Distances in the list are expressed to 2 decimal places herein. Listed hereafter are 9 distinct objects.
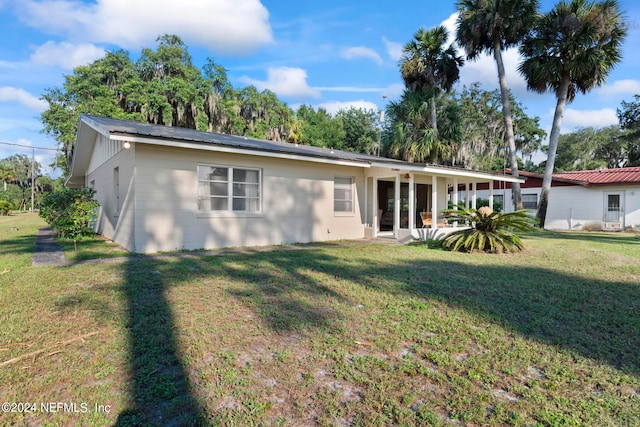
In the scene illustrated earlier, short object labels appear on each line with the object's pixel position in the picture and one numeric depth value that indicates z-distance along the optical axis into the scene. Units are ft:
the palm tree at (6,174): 179.42
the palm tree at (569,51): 54.49
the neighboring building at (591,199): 62.23
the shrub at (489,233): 30.60
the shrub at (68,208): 33.40
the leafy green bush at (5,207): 97.95
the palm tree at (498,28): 58.49
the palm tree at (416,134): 62.64
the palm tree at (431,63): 66.44
